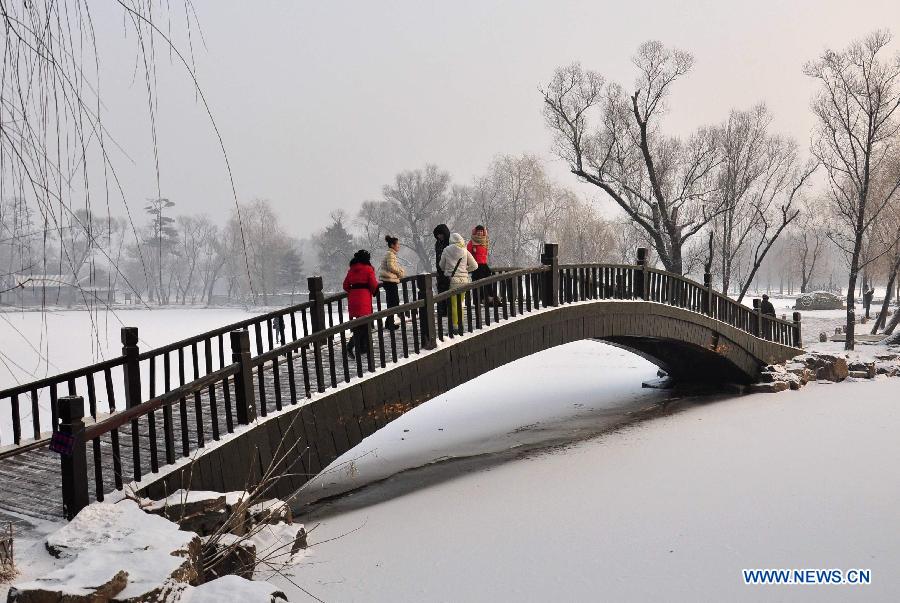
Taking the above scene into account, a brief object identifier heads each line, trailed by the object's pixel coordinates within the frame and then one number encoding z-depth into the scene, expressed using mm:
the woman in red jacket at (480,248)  10609
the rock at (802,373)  15570
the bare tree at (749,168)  25828
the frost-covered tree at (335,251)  50438
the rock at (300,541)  5969
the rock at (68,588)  3180
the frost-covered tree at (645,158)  23016
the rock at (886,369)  15781
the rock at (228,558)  4555
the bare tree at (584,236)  37469
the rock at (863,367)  15688
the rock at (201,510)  5180
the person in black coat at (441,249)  9742
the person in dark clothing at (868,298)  34159
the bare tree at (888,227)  26094
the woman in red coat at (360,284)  8930
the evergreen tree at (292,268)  54688
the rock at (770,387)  15109
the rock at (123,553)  3377
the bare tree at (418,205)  44594
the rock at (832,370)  15570
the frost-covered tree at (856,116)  21750
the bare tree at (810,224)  45562
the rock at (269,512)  5762
